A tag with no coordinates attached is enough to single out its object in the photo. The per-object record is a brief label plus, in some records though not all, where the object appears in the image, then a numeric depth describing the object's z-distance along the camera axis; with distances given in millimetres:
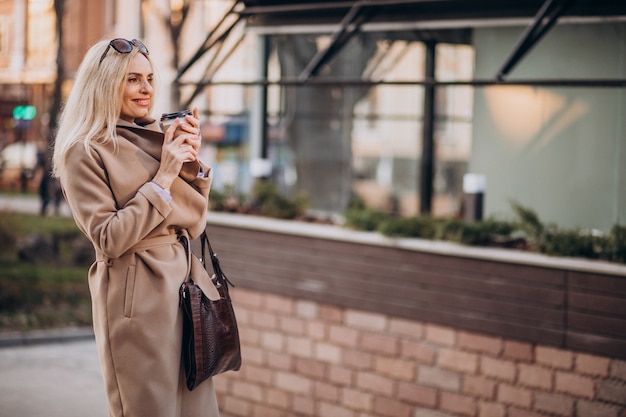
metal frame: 5180
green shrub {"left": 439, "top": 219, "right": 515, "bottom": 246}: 5312
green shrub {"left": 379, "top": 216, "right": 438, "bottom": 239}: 5523
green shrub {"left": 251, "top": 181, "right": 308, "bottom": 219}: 6383
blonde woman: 3191
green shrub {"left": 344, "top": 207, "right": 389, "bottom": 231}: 5770
